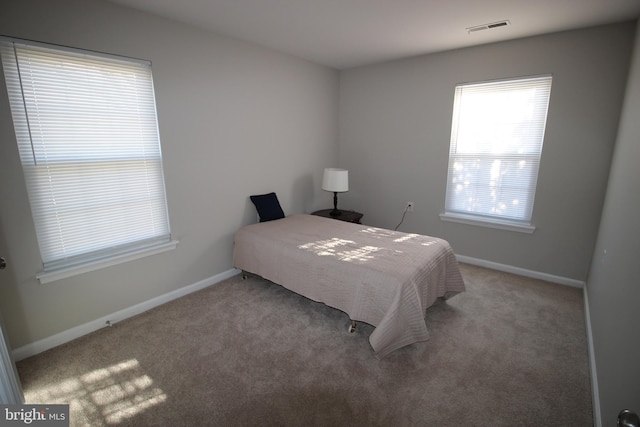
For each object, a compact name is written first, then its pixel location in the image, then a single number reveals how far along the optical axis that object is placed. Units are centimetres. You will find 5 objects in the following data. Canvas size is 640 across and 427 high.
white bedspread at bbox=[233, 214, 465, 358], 208
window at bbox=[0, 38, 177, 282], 202
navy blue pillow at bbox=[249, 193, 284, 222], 348
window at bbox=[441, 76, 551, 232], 315
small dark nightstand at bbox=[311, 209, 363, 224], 400
